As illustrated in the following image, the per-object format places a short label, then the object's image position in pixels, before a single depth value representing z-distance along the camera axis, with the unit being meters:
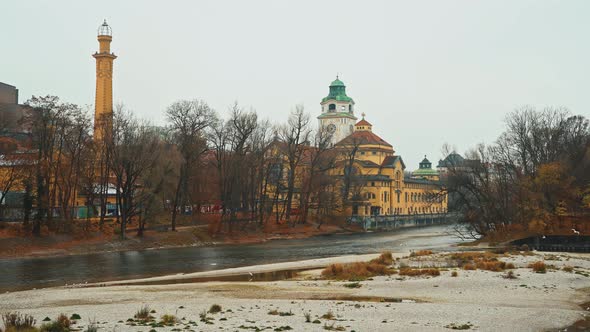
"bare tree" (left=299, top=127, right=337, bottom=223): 90.44
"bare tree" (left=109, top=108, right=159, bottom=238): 63.38
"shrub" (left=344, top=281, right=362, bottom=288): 31.23
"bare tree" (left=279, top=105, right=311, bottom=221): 86.64
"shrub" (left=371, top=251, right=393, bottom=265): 42.01
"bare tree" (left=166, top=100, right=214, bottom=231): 72.94
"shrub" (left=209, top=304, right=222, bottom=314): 23.53
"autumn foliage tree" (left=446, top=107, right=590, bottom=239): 62.66
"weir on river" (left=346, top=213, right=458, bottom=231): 104.62
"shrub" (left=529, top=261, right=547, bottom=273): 35.88
